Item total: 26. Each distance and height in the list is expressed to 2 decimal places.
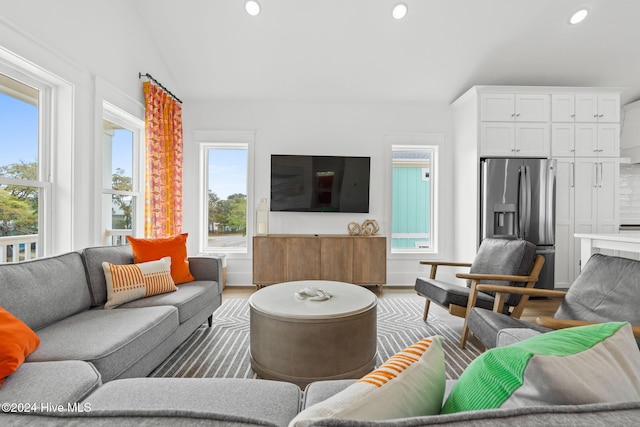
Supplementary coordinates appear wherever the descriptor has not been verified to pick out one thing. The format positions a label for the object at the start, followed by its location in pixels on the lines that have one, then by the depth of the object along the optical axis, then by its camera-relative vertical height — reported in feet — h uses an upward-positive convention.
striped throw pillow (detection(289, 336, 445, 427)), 1.67 -1.07
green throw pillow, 1.60 -0.90
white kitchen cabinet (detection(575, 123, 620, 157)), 12.63 +3.18
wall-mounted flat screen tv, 14.01 +1.40
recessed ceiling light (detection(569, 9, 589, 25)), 10.82 +7.15
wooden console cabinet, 12.87 -1.96
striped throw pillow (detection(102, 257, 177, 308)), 6.70 -1.59
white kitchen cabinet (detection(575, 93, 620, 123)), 12.64 +4.51
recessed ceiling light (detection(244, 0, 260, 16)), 10.37 +7.09
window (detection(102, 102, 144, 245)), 9.93 +1.33
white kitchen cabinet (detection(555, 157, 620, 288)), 12.56 +0.56
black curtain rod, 10.90 +4.90
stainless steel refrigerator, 11.94 +0.48
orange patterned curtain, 10.90 +1.88
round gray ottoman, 5.65 -2.42
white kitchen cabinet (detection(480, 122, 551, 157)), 12.42 +3.10
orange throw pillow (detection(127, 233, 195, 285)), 7.98 -1.07
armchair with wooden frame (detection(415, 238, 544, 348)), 7.50 -1.63
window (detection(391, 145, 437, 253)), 14.88 +0.79
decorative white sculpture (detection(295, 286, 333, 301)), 6.73 -1.83
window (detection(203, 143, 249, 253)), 14.60 +0.91
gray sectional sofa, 1.41 -1.99
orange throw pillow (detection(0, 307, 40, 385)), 3.59 -1.69
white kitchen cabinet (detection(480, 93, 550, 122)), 12.44 +4.41
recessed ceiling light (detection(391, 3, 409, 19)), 10.45 +7.07
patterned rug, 6.66 -3.42
